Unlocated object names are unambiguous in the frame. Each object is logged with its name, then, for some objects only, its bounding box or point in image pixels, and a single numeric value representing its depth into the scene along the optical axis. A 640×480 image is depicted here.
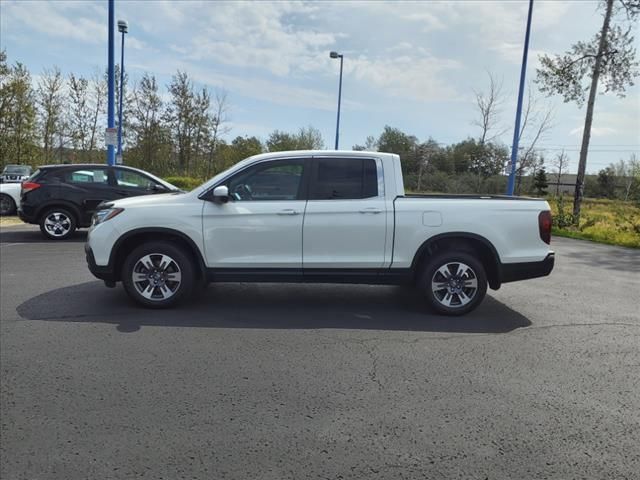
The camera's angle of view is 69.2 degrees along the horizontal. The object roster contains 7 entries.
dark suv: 10.55
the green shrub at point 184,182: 29.05
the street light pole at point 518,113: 16.17
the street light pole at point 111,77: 14.28
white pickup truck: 5.22
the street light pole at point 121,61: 20.47
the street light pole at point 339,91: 27.80
